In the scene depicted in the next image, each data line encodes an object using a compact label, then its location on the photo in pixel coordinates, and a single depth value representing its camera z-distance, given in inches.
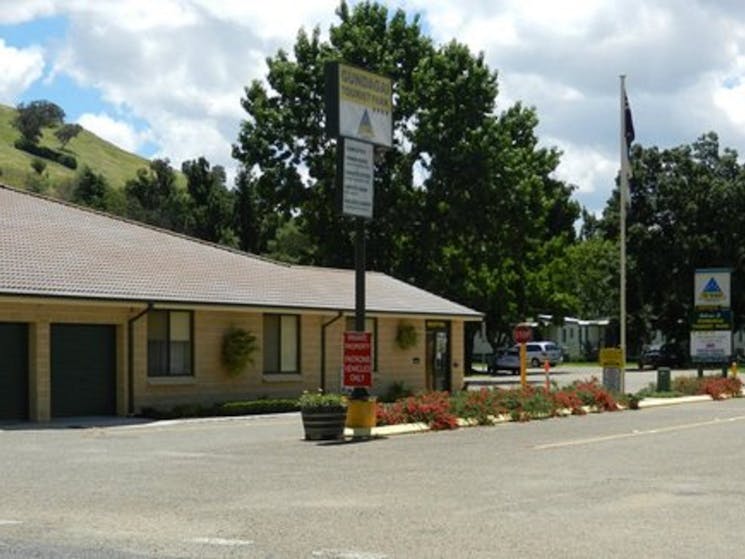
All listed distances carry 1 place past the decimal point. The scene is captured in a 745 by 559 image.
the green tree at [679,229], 2999.5
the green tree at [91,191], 3299.7
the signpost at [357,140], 874.8
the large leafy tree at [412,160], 1983.3
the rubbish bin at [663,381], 1508.4
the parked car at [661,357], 2854.3
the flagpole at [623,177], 1391.5
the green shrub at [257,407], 1140.5
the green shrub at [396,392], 1420.8
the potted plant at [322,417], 824.3
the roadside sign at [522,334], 1221.7
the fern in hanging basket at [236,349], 1224.2
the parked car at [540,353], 2914.9
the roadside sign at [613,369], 1333.7
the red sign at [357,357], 863.7
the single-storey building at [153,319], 1029.2
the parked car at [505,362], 2741.1
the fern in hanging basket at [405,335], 1508.4
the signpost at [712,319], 1644.9
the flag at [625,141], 1395.2
